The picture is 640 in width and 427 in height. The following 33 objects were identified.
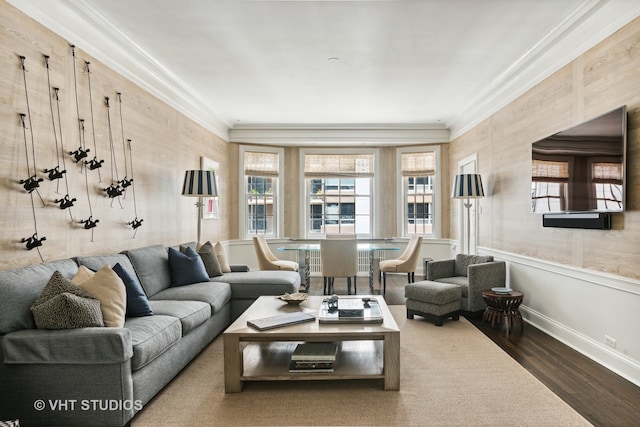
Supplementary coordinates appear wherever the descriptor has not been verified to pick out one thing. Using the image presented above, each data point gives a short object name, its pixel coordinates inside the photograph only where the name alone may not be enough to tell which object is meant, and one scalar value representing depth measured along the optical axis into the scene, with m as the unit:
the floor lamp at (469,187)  5.12
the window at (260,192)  7.21
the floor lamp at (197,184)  4.78
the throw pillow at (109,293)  2.37
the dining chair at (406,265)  5.86
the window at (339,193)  7.53
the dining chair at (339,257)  5.50
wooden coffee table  2.55
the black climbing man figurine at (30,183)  2.55
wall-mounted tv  2.77
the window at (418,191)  7.32
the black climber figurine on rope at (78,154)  3.05
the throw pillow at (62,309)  2.15
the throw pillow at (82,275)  2.53
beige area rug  2.21
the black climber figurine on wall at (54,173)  2.77
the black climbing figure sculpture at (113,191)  3.47
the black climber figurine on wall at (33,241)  2.57
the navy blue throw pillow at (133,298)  2.75
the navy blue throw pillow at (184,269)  3.95
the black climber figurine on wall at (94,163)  3.23
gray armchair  4.20
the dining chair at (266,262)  5.69
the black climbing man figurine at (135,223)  3.86
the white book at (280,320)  2.69
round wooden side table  3.79
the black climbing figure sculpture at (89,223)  3.15
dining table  5.64
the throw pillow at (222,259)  4.79
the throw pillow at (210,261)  4.46
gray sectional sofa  2.06
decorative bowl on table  3.35
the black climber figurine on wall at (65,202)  2.87
